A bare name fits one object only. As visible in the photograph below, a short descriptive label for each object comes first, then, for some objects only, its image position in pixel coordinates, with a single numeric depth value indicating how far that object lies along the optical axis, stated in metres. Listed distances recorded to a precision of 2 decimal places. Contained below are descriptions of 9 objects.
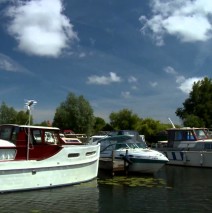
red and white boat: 13.38
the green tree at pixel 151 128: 51.59
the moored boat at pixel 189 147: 23.79
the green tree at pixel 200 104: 49.55
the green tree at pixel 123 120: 63.53
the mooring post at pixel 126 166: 18.82
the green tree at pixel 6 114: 61.71
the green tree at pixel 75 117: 56.26
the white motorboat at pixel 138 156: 18.89
